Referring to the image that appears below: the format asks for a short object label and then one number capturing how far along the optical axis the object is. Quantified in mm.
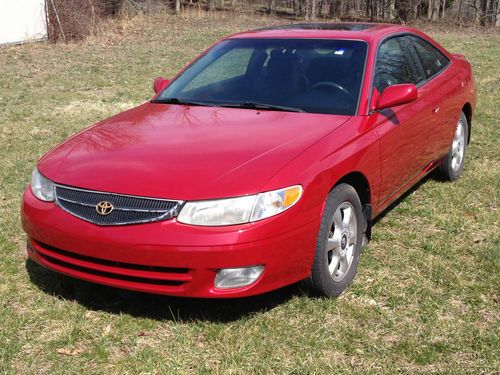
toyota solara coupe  3115
